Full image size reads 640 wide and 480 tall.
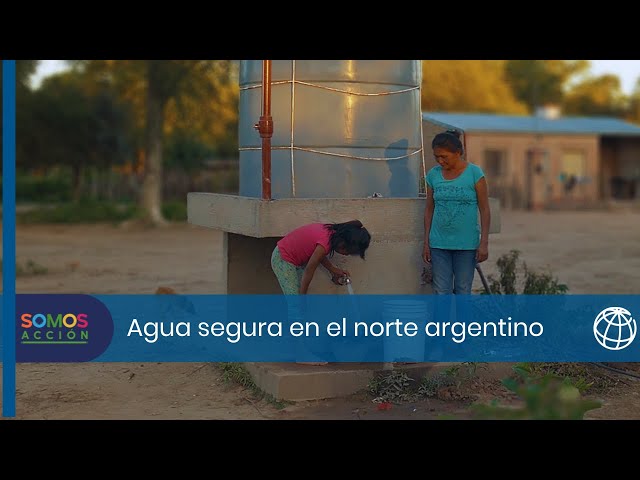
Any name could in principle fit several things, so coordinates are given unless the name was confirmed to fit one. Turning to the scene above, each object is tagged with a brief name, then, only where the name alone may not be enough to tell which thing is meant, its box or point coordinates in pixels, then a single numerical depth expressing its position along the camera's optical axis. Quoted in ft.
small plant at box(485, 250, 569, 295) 25.27
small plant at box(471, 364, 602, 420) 13.67
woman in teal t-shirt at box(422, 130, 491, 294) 20.74
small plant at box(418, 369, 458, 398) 19.83
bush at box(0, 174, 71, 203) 118.01
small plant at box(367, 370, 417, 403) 19.67
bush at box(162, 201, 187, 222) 79.00
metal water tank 23.32
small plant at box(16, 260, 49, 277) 42.75
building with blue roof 94.94
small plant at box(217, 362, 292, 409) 19.93
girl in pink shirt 19.81
